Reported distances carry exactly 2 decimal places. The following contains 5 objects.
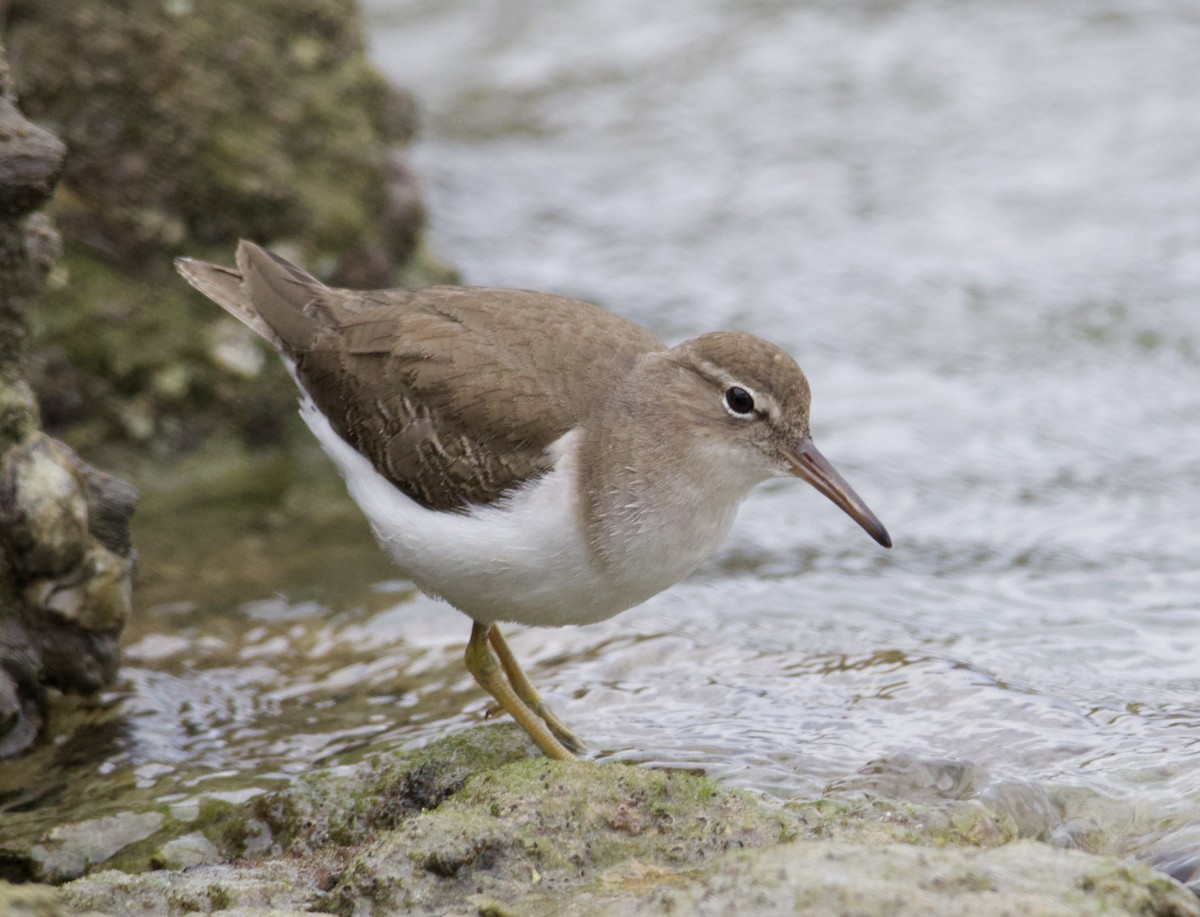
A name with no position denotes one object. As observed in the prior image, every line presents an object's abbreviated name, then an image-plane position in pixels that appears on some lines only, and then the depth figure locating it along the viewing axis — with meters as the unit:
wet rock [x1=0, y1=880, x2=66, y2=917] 6.30
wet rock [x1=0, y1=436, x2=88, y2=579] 10.90
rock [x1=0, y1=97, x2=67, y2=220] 10.87
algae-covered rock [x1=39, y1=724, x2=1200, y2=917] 7.04
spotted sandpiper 10.38
